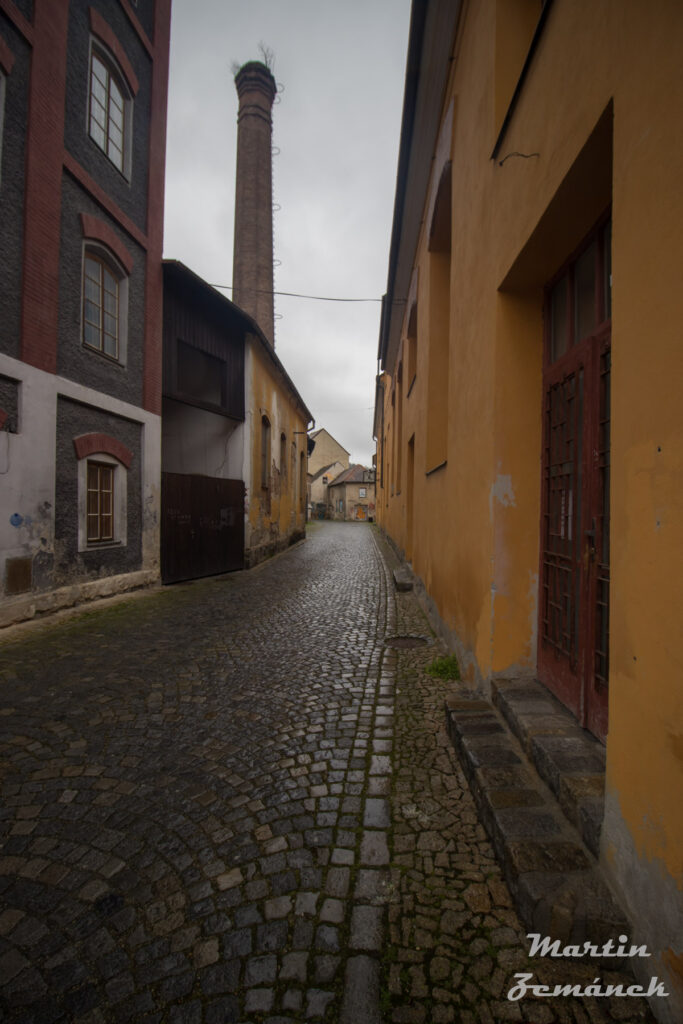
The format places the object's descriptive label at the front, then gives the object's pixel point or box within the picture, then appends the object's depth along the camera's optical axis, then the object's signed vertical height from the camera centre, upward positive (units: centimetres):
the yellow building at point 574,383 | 139 +64
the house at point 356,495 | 4747 +172
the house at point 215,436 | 965 +191
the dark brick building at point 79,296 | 599 +321
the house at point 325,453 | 6071 +751
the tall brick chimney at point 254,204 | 2284 +1492
